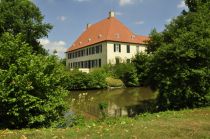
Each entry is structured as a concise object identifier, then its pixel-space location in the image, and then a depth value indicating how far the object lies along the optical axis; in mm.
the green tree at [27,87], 12766
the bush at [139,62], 46719
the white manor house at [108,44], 63625
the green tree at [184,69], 18375
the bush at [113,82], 51125
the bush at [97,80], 49125
